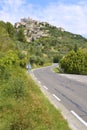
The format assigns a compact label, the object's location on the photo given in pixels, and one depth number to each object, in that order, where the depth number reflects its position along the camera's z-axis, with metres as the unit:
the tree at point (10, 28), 95.90
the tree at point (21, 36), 131.12
